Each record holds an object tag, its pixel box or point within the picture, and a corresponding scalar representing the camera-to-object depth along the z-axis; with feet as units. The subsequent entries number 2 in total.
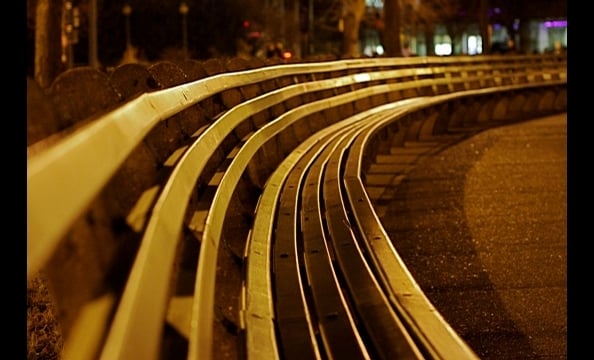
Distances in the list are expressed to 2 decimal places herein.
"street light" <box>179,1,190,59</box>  167.39
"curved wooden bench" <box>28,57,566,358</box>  7.52
